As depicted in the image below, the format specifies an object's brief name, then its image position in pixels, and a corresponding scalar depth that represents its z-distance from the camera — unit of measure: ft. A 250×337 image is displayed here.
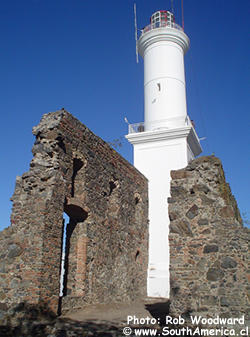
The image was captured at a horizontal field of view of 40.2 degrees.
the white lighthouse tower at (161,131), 49.98
